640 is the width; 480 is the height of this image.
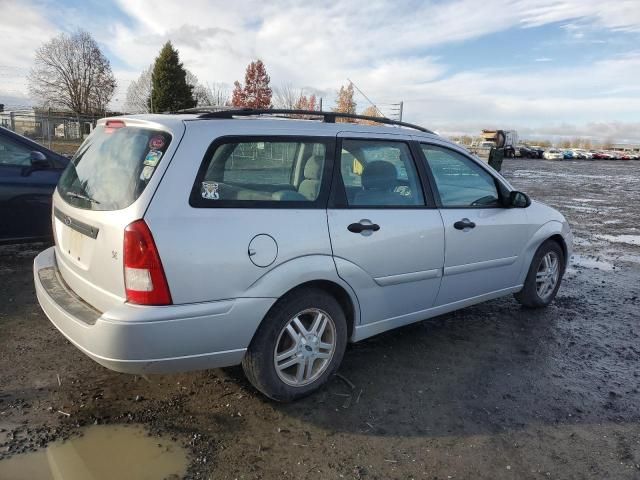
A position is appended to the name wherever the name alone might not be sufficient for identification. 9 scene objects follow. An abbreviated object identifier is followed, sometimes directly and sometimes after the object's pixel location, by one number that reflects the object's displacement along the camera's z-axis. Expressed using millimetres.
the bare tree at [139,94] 54688
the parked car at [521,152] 66938
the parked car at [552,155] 67250
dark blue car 5605
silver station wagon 2633
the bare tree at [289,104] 40706
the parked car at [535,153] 67688
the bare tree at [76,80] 54181
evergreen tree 45719
